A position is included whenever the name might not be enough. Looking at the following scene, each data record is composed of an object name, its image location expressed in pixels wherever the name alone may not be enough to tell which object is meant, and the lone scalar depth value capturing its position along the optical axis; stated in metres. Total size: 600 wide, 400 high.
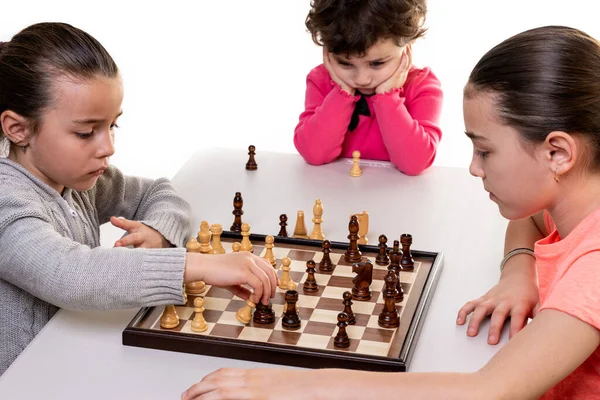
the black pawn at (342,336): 1.65
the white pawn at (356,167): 2.23
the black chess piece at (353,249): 1.88
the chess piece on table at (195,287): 1.79
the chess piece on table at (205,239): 1.89
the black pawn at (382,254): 1.87
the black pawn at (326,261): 1.85
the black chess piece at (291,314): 1.70
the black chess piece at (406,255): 1.85
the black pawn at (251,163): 2.26
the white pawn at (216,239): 1.90
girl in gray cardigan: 1.73
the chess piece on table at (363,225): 1.98
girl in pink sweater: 2.27
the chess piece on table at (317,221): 1.97
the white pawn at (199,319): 1.69
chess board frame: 1.62
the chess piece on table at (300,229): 1.98
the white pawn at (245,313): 1.71
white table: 1.62
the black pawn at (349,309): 1.70
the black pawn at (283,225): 1.96
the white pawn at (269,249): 1.87
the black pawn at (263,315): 1.71
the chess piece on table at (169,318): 1.70
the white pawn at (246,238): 1.90
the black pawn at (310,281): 1.79
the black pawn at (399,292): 1.76
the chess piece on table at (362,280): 1.77
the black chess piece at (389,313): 1.70
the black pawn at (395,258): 1.82
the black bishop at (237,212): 2.00
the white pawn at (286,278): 1.80
